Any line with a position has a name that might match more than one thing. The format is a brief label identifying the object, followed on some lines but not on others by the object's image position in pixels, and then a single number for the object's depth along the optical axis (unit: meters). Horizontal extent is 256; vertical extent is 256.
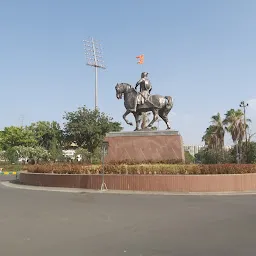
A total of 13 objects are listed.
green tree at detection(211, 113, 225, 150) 60.03
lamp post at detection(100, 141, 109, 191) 16.77
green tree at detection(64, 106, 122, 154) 51.91
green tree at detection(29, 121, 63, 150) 64.62
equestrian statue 23.58
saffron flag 26.00
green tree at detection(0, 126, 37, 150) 64.94
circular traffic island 16.06
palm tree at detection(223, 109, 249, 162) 48.25
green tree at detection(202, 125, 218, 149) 61.61
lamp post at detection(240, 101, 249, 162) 45.83
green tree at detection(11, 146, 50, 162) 49.56
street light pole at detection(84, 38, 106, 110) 53.40
